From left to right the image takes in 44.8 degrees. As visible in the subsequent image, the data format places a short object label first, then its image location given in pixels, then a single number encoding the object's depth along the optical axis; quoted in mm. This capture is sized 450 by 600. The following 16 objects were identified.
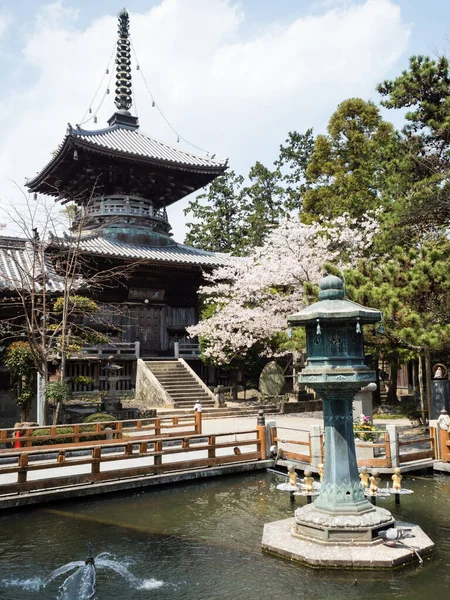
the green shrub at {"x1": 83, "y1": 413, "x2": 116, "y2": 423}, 17683
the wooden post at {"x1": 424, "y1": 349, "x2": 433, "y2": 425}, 17172
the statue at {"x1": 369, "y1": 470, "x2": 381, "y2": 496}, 9825
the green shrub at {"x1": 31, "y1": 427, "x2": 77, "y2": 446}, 14773
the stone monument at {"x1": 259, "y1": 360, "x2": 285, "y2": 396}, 27391
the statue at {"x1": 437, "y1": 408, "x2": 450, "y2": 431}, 13609
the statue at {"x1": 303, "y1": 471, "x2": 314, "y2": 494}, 9867
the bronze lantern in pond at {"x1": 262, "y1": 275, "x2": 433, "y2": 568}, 7914
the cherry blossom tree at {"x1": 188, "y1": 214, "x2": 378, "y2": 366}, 25734
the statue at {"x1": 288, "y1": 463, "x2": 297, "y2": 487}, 10398
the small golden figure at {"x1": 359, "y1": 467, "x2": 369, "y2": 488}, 10508
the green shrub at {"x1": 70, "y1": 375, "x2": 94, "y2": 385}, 20734
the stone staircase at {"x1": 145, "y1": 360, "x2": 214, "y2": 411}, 24125
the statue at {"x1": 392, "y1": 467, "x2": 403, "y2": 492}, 10125
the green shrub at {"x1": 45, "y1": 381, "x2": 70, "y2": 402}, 16281
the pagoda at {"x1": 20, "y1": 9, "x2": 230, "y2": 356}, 28031
